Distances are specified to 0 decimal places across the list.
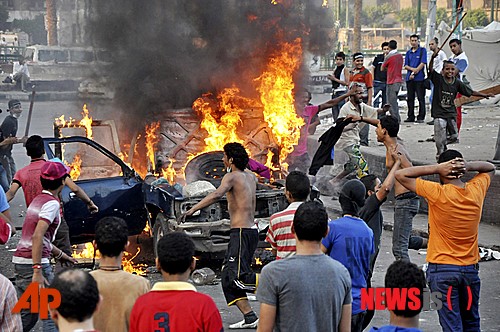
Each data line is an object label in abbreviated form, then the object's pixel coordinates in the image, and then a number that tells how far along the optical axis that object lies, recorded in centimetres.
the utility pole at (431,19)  2755
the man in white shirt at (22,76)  3787
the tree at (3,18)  6153
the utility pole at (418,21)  3545
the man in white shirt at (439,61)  2162
